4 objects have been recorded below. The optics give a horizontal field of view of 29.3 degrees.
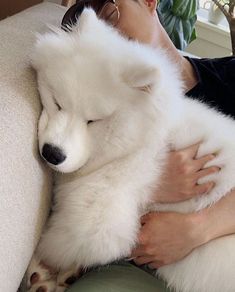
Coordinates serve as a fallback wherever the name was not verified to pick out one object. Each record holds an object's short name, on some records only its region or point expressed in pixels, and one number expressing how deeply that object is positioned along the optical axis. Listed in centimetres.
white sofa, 89
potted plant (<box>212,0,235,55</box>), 257
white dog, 101
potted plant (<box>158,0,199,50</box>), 231
